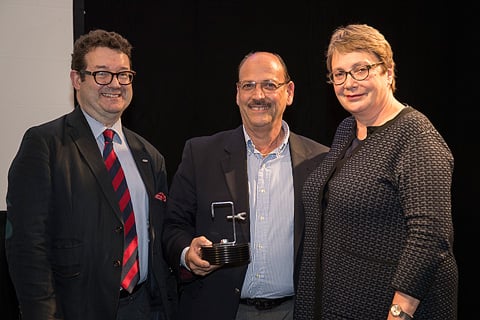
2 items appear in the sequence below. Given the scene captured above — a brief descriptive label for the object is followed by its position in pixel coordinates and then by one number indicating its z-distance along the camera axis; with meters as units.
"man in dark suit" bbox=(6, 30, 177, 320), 2.10
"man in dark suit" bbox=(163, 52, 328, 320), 2.41
